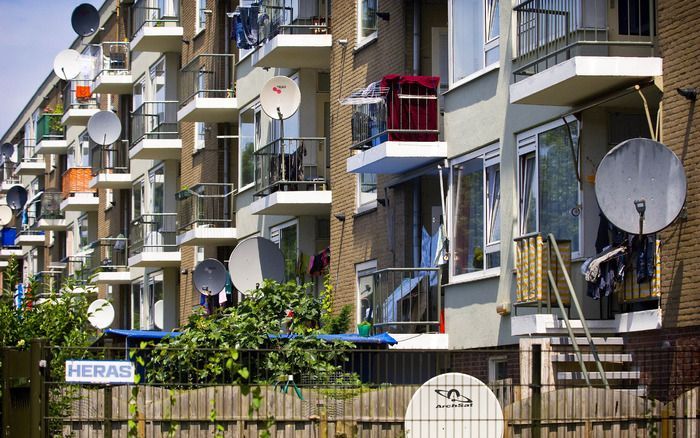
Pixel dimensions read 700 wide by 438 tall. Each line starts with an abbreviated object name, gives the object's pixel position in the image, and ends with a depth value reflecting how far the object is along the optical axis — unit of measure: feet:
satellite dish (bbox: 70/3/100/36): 180.34
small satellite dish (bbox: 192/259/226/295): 113.09
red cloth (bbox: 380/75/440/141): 78.38
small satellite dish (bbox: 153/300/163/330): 144.36
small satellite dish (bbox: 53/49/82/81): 184.96
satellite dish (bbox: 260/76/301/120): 96.37
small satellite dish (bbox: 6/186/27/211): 224.94
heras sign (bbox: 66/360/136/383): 43.64
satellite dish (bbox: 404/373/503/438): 47.67
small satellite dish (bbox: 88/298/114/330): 127.85
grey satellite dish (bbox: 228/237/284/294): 97.35
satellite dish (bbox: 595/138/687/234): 54.85
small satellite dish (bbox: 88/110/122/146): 155.74
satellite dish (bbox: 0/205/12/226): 229.86
